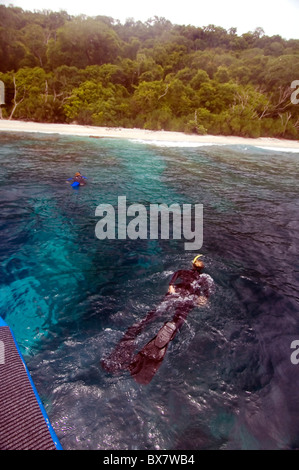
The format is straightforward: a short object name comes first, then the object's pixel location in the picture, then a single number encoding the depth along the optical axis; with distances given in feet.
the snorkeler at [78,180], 39.60
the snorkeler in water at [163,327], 13.19
